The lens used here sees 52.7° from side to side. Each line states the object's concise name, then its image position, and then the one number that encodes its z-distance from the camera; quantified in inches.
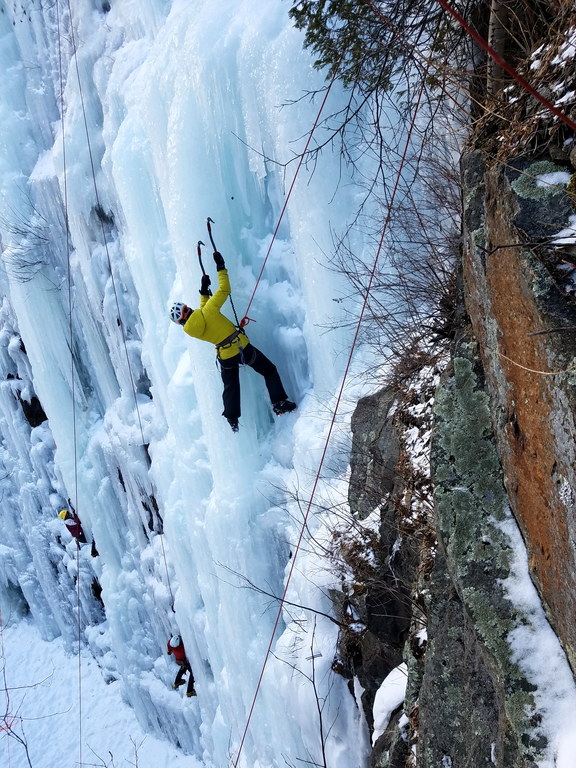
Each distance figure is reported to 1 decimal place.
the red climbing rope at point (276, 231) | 142.9
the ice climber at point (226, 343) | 164.9
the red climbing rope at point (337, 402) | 145.9
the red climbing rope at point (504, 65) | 49.0
